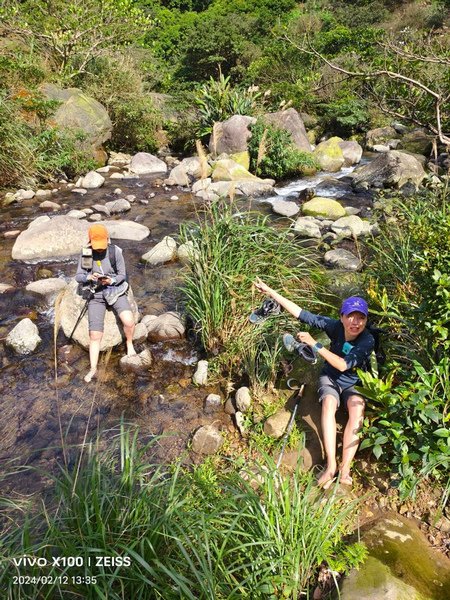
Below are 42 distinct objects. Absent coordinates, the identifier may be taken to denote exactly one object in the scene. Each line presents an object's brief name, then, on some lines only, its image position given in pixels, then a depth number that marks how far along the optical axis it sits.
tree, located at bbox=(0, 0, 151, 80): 13.48
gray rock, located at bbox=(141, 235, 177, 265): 6.64
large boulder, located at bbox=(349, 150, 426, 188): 10.45
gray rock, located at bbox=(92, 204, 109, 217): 9.25
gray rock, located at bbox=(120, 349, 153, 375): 4.38
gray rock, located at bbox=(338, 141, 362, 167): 13.68
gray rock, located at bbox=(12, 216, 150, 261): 6.82
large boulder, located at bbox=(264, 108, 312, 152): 13.48
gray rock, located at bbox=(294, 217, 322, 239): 7.43
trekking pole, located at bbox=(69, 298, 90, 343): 4.78
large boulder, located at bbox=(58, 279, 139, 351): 4.71
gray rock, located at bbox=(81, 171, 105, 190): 11.02
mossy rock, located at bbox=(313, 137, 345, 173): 13.12
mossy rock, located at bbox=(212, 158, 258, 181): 11.60
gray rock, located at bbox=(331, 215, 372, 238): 7.66
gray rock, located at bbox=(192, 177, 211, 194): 10.88
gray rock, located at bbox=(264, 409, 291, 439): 3.17
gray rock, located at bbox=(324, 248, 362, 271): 6.02
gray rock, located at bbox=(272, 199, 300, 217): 9.20
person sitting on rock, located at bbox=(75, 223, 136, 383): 4.25
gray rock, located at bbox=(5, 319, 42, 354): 4.68
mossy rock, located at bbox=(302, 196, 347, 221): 8.88
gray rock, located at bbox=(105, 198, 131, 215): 9.41
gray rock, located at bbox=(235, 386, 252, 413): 3.49
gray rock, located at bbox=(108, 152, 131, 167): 13.63
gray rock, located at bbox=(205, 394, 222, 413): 3.71
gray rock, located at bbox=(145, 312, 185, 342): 4.83
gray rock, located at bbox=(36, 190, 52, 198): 10.12
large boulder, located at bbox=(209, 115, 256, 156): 13.05
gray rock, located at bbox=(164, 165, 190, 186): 11.50
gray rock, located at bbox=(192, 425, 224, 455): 3.23
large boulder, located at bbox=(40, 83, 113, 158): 12.11
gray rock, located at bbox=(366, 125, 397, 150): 15.50
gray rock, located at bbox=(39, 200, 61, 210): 9.33
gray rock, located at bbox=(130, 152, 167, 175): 13.02
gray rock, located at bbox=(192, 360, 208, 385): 4.03
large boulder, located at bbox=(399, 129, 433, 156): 13.35
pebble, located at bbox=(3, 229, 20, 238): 7.77
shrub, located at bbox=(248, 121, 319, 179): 11.82
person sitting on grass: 2.70
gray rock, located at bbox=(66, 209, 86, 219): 8.75
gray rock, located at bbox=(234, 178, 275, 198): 10.72
